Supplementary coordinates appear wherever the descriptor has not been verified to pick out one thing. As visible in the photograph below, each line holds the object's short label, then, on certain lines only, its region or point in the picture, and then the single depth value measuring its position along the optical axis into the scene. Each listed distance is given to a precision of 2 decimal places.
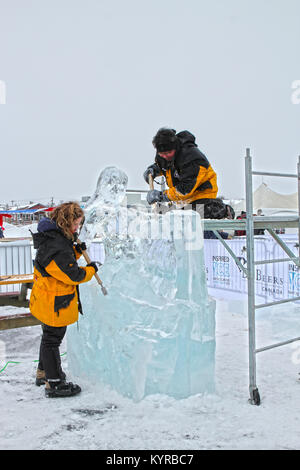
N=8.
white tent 20.14
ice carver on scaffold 3.70
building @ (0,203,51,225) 33.28
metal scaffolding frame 3.24
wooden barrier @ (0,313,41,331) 4.31
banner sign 6.97
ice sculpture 3.26
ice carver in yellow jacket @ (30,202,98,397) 3.20
